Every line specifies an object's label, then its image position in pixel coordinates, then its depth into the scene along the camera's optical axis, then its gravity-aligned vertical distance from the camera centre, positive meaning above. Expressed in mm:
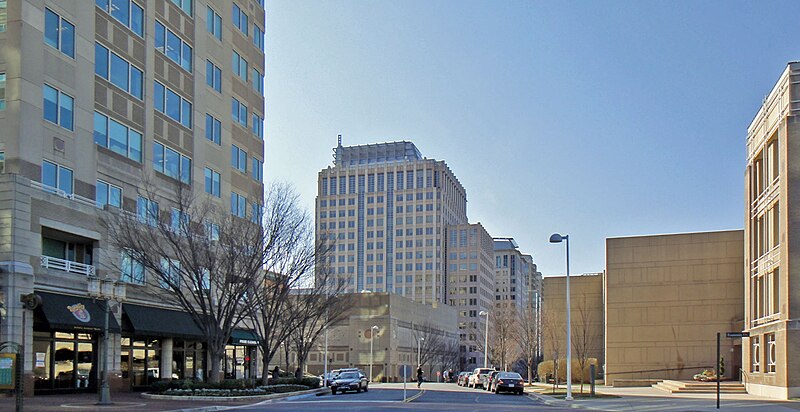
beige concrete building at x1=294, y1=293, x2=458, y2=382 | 126875 -8029
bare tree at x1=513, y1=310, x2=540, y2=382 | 81331 -4874
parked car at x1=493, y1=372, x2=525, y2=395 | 51031 -5765
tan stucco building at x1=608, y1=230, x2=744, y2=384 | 62938 -1034
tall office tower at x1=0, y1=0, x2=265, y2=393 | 36062 +6896
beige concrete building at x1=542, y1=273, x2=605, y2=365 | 77625 -2624
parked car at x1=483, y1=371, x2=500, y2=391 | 58800 -6571
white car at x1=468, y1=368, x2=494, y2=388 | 63831 -6751
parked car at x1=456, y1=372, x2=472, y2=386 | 74062 -8114
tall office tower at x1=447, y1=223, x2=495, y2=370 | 194125 +2496
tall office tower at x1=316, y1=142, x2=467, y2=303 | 184750 +13859
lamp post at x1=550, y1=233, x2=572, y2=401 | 41156 +2403
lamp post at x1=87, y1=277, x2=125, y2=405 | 30625 -271
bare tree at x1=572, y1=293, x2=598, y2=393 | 75938 -3752
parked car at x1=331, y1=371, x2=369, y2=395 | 49594 -5608
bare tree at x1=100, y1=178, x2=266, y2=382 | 37844 +1543
